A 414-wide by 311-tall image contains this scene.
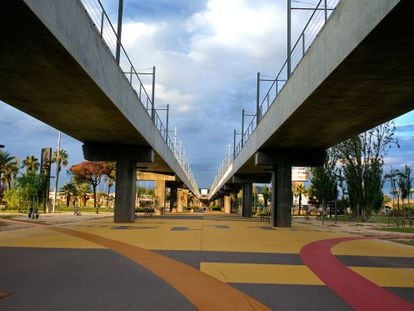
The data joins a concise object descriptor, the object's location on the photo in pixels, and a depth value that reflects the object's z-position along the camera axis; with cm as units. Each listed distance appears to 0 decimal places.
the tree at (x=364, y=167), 5562
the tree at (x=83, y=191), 10250
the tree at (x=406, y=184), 9138
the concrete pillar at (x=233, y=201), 10030
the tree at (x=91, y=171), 9906
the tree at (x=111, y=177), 9875
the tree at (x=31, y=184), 5103
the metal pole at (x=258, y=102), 3438
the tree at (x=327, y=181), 6731
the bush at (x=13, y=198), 5722
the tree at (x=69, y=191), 9935
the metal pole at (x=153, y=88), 4122
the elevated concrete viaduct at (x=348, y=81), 1161
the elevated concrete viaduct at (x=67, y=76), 1172
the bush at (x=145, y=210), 5872
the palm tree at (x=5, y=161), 8509
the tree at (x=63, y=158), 9693
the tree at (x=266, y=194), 11262
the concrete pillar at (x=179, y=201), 9218
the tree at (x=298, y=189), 11178
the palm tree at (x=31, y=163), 9644
